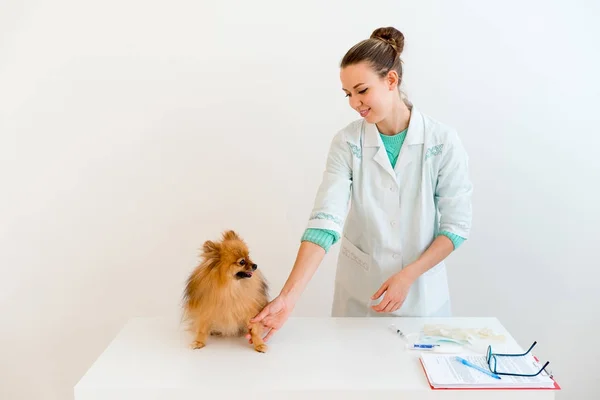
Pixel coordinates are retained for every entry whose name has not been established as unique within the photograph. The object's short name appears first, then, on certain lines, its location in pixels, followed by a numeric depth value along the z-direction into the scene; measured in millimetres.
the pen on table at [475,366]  1558
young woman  1942
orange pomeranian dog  1687
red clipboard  1495
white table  1495
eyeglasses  1565
